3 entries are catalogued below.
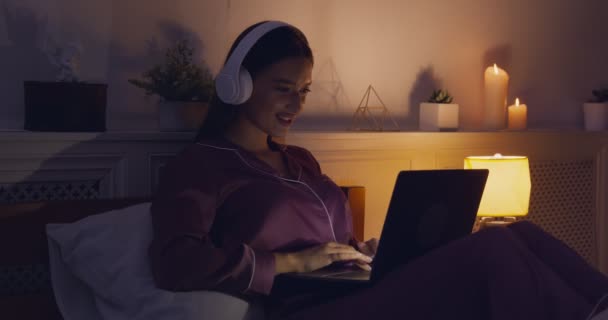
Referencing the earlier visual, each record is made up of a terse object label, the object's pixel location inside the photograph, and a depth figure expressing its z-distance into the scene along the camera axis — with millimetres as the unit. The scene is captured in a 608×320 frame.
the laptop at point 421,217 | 1613
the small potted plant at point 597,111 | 3248
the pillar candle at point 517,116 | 3061
